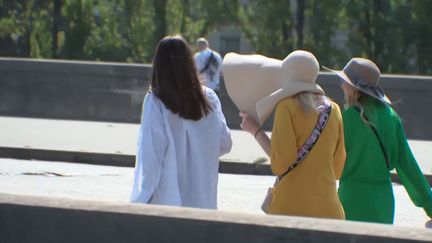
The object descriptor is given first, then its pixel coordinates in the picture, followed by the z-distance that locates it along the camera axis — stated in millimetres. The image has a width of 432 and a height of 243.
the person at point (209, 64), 36281
